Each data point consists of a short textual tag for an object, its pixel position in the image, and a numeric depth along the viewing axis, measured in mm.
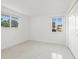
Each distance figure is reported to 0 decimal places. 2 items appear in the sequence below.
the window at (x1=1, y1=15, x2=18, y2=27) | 2489
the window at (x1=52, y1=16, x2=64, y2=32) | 3405
